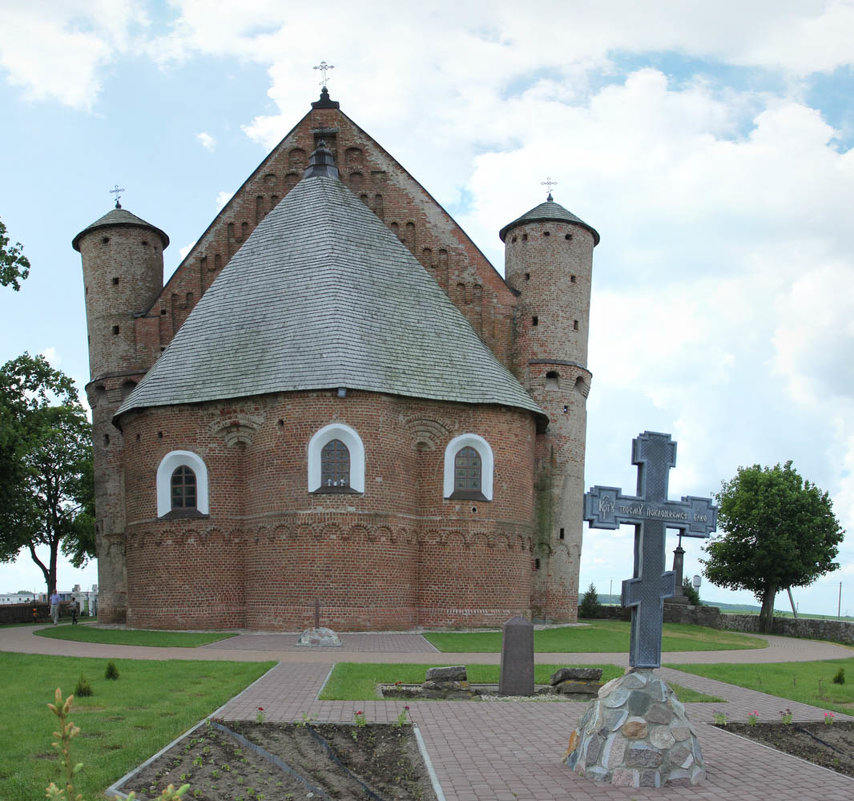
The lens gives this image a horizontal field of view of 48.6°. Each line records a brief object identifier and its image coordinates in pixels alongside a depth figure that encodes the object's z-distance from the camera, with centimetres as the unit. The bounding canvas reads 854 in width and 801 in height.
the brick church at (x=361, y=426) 2767
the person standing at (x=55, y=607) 4034
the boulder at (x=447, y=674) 1439
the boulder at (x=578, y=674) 1486
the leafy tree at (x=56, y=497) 4234
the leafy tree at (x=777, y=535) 4191
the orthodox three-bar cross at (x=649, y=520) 1053
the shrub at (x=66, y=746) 381
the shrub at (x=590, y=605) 4141
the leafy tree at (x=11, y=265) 2628
